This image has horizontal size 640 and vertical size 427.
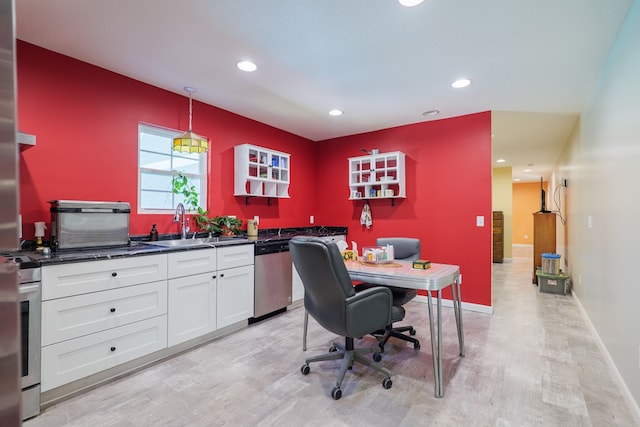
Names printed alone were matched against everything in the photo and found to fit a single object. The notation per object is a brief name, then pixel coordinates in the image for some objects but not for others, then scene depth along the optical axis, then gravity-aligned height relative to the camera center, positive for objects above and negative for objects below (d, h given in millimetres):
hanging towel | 4734 +6
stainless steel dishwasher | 3361 -688
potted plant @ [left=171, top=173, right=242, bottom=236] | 3355 -1
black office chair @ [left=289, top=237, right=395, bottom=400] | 1949 -528
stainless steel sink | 2961 -257
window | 3127 +513
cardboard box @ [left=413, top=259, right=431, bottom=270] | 2393 -371
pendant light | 2838 +662
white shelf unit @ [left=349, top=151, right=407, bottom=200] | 4342 +587
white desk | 2037 -436
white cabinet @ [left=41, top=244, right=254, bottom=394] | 1941 -677
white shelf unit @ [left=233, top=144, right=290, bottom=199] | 3863 +584
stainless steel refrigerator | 455 -16
